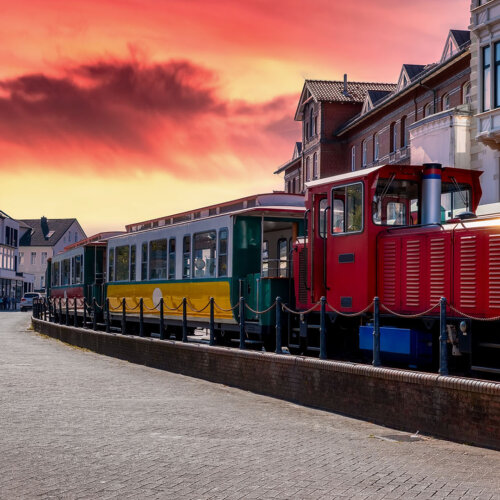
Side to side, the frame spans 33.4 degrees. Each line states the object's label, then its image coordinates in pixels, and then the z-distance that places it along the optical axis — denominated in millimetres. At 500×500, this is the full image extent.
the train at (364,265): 10219
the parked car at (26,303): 71938
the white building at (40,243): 114188
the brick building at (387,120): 27938
